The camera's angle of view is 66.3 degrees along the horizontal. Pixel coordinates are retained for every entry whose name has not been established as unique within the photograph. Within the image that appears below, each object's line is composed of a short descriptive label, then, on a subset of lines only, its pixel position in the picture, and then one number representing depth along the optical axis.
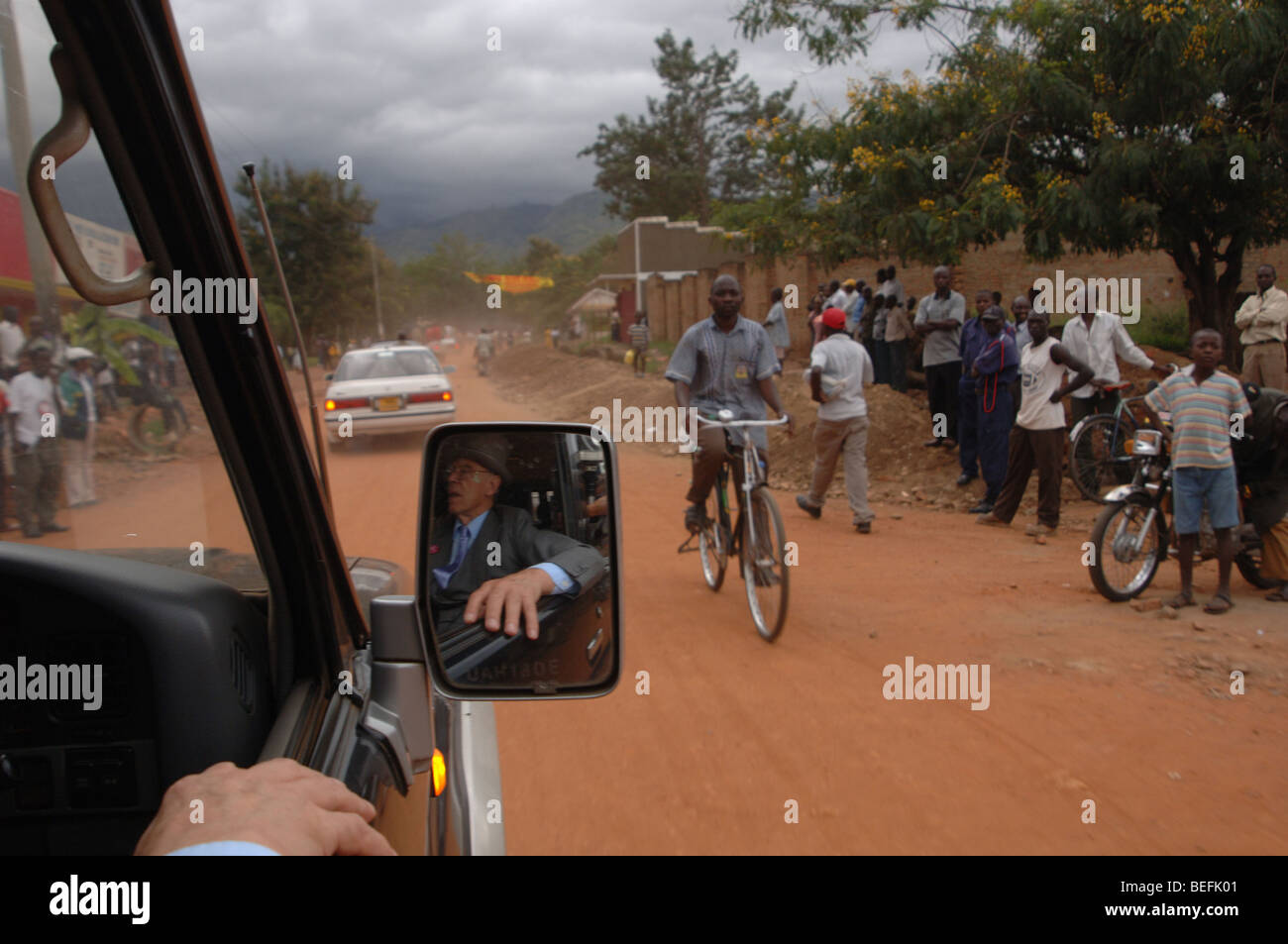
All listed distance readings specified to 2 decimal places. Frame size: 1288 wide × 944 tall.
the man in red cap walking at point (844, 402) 8.45
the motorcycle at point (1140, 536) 6.20
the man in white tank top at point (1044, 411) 8.05
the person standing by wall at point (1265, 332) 10.15
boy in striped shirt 5.84
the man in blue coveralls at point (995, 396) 9.06
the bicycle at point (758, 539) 5.46
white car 13.27
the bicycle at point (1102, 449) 9.05
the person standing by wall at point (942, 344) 11.04
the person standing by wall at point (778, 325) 14.43
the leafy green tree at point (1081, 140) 10.00
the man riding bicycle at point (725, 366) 6.43
